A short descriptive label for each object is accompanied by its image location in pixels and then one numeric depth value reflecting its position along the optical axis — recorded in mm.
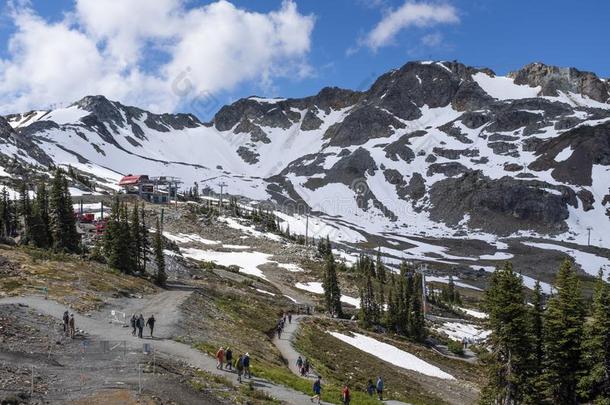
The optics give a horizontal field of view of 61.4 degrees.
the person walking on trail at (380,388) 37934
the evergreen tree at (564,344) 40062
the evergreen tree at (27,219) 77388
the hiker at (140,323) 34500
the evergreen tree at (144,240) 76012
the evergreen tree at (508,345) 37156
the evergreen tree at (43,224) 77500
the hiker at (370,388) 37875
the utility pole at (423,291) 104075
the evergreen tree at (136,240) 72250
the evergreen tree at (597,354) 38156
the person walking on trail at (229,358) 30078
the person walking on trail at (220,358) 30156
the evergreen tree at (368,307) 80125
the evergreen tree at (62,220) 77000
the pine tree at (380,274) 118900
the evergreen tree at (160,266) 68750
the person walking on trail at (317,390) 28497
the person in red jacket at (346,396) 29484
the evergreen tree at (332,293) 83125
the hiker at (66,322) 33188
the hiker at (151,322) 35469
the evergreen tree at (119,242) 68188
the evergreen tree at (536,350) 38594
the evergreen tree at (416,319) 80312
